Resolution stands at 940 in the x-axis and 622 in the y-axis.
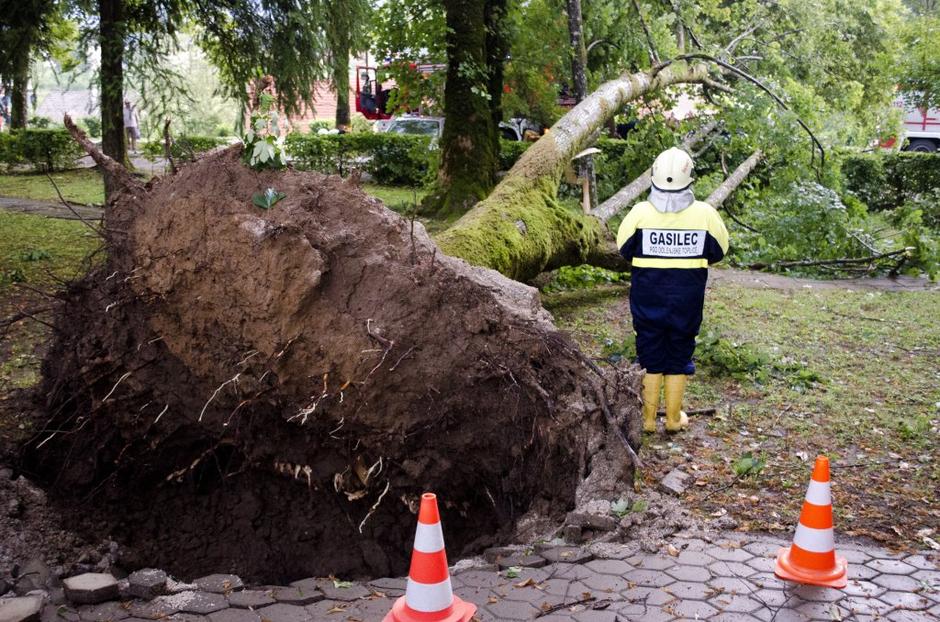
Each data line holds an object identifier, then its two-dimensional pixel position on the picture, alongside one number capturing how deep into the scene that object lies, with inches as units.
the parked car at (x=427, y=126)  907.4
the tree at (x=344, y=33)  346.0
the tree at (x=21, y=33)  314.3
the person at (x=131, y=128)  916.8
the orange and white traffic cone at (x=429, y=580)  118.4
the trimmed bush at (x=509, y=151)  767.1
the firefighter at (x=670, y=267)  207.5
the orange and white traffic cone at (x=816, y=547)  136.1
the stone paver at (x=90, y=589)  129.6
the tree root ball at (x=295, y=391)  161.5
